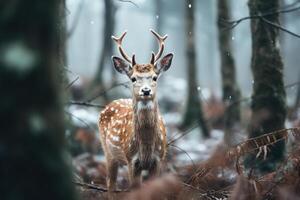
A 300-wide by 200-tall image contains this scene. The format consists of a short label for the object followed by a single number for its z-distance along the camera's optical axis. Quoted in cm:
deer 1470
